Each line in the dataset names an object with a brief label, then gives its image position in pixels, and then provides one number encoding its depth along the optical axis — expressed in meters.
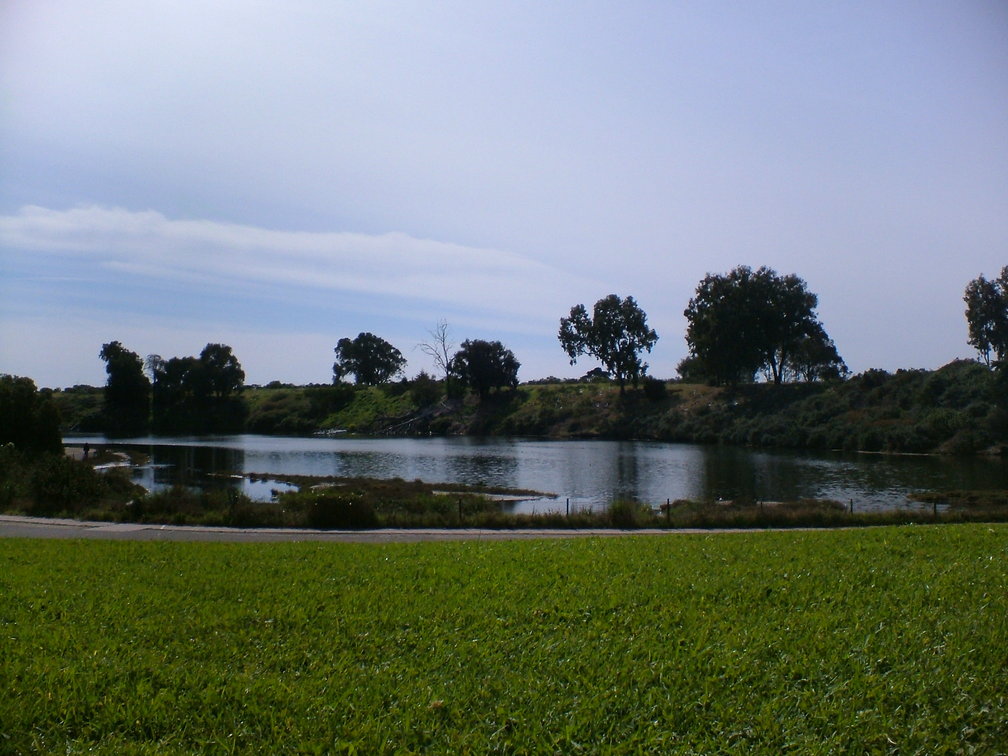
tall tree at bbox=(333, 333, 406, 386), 142.00
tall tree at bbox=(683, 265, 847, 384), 88.44
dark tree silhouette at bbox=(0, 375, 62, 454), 38.69
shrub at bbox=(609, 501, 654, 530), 23.55
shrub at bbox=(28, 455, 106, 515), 25.00
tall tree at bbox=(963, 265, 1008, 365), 79.00
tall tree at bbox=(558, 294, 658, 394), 104.19
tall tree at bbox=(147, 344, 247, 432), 114.00
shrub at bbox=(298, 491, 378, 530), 22.52
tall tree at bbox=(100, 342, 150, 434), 101.19
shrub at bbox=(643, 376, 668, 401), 96.25
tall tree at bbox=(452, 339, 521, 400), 108.94
